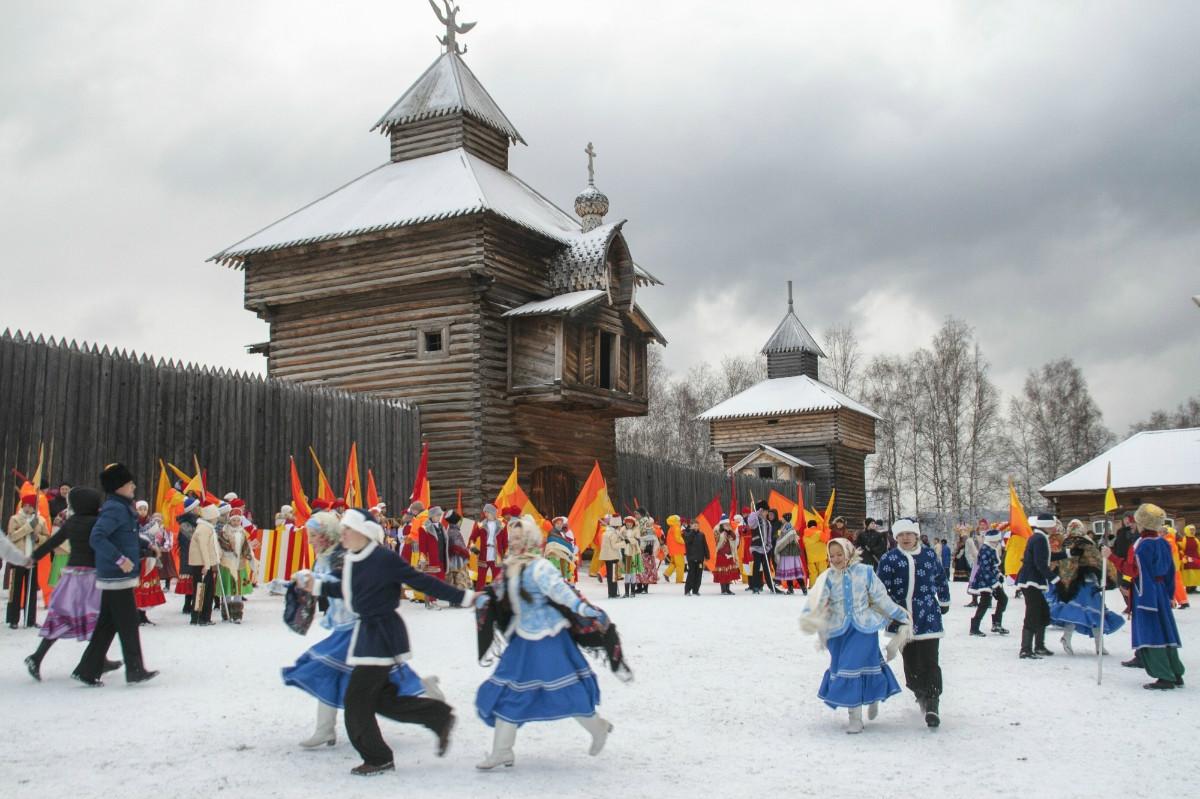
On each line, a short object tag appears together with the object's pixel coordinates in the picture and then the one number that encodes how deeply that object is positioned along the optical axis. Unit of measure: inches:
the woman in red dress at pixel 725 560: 817.5
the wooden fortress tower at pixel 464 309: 967.6
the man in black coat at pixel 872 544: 753.0
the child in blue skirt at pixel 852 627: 295.4
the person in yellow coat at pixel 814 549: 843.4
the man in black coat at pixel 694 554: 796.0
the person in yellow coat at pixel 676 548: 952.3
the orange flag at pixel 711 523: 839.1
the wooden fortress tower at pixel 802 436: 1820.9
